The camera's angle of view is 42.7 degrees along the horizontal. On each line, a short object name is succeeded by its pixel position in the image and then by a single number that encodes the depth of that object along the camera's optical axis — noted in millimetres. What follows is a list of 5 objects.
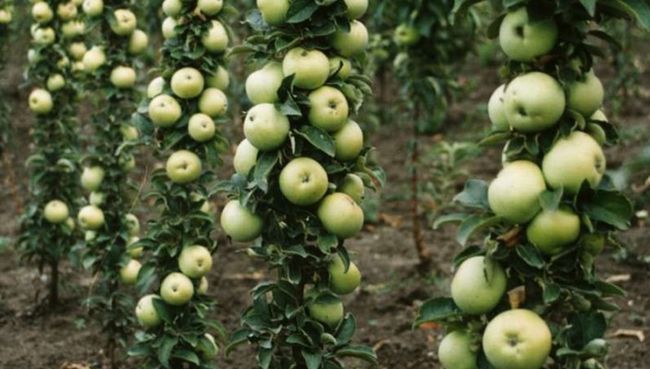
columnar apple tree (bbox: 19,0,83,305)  5543
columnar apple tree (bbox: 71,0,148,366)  4652
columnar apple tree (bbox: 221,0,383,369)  2854
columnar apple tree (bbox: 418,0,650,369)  2043
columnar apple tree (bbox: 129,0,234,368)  3846
